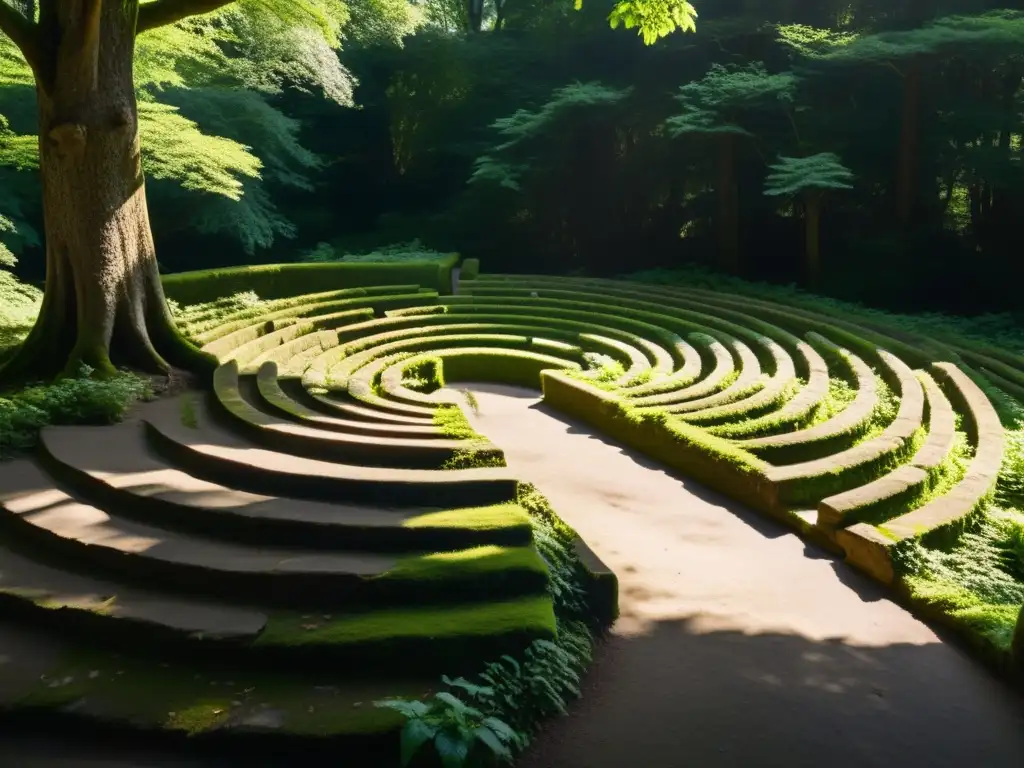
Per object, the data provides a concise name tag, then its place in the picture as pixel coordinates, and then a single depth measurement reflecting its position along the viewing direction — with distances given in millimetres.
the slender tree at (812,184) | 20312
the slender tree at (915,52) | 19016
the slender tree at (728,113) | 21750
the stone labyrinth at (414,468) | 5652
